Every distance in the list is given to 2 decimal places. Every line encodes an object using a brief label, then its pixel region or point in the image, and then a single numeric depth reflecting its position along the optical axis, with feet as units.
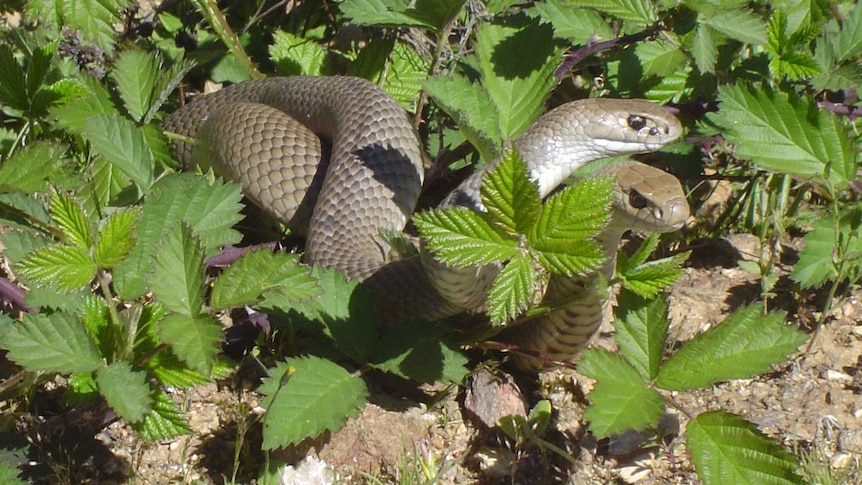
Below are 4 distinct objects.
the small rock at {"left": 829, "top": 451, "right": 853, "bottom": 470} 10.18
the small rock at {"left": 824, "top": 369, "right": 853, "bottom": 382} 11.22
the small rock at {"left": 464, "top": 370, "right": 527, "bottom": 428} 10.14
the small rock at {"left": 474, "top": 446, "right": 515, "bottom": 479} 9.86
